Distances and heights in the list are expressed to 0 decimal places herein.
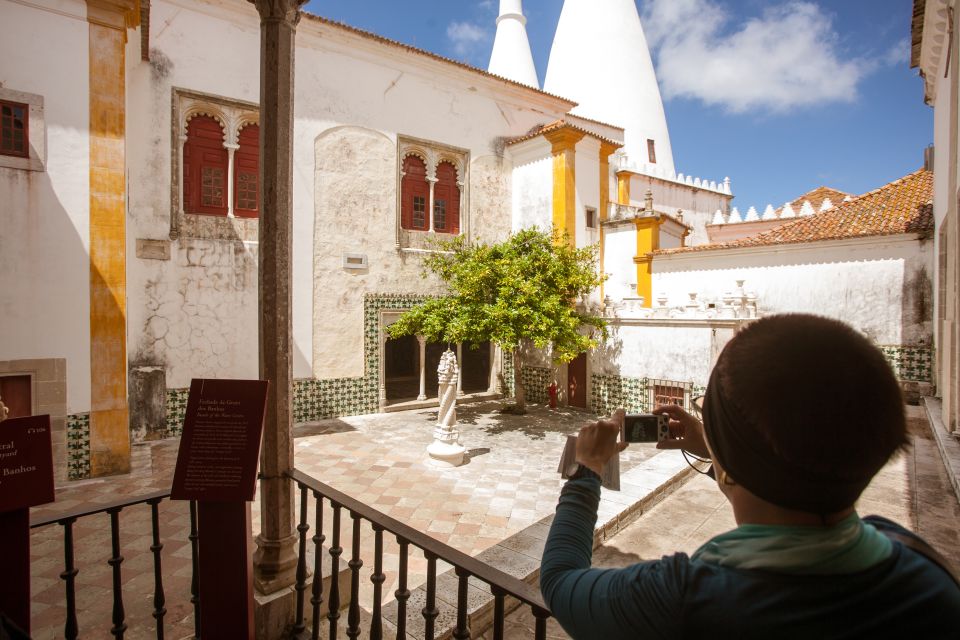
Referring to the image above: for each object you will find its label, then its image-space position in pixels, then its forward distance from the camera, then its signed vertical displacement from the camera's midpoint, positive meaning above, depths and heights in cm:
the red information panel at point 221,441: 215 -54
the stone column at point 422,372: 1155 -130
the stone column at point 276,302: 266 +8
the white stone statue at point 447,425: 734 -162
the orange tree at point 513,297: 926 +38
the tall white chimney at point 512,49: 2034 +1110
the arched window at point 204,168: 904 +275
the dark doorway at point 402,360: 1666 -148
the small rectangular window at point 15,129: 593 +225
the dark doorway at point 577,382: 1188 -156
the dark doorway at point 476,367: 1431 -149
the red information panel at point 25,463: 185 -55
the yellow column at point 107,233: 635 +108
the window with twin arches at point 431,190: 1159 +305
